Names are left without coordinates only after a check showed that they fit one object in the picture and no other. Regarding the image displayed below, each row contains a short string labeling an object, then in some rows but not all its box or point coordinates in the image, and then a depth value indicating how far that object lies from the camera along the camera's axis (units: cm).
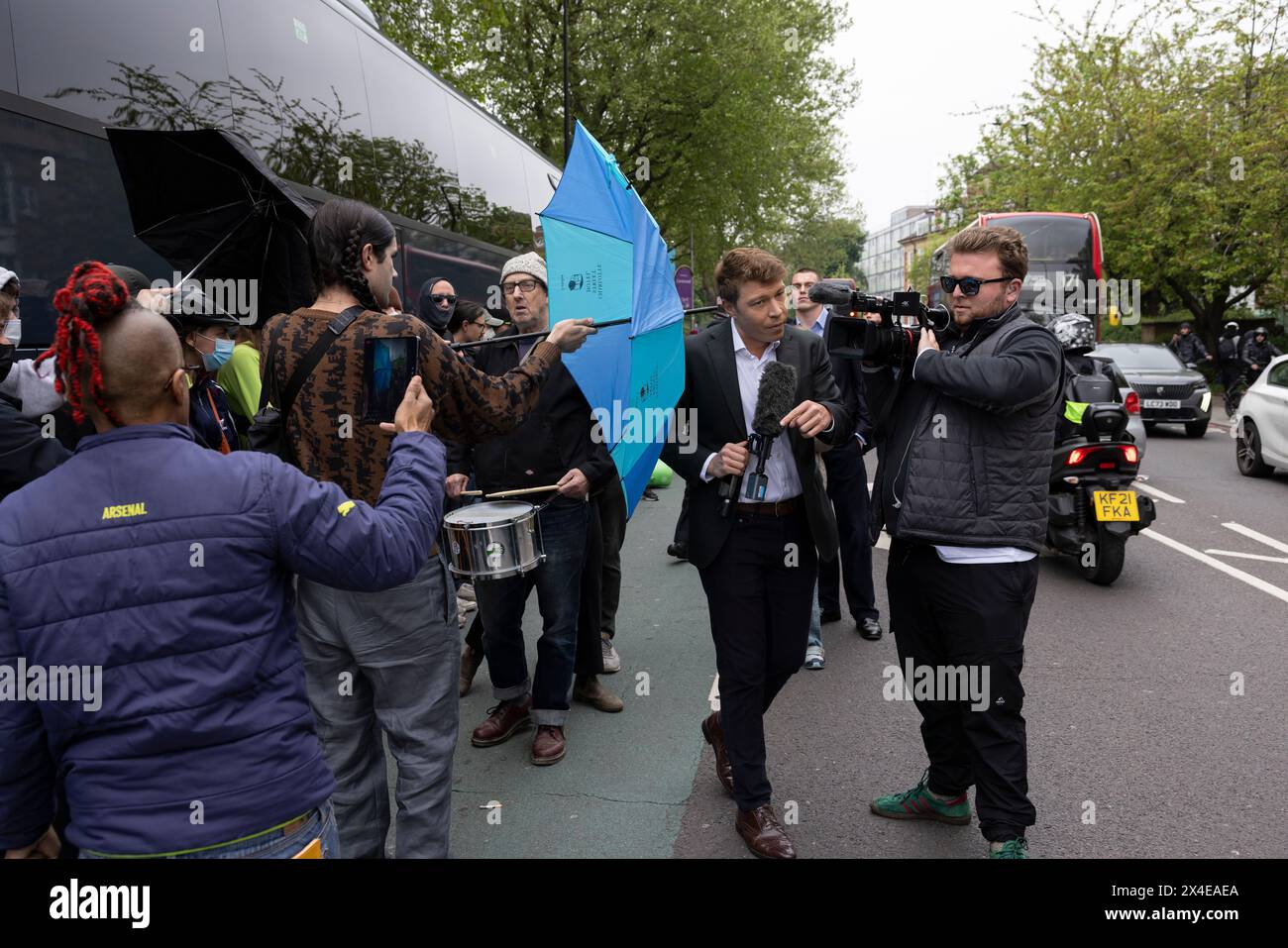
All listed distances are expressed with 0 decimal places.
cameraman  296
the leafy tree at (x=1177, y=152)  2134
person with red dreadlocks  150
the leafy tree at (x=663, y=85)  2186
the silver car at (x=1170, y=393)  1502
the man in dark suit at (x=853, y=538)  560
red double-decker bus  1747
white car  1073
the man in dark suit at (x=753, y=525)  326
